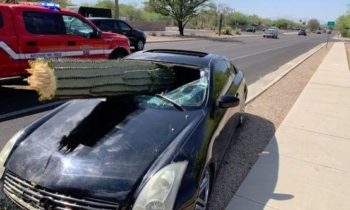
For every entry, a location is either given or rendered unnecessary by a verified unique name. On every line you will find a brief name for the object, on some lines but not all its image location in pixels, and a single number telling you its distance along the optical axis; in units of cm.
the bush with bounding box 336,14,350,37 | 6917
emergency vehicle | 749
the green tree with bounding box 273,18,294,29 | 17550
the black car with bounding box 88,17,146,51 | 1800
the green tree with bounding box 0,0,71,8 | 4382
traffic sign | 3920
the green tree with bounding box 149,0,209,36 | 4416
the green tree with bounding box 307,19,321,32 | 17462
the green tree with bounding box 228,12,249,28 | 10865
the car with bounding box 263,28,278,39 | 6031
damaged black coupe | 271
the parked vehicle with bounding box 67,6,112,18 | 2800
